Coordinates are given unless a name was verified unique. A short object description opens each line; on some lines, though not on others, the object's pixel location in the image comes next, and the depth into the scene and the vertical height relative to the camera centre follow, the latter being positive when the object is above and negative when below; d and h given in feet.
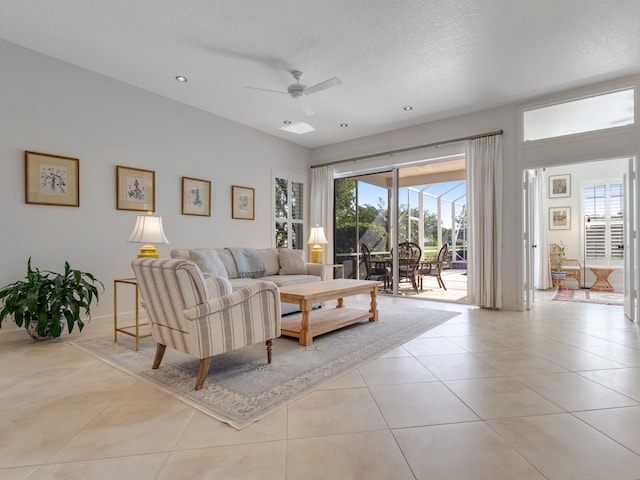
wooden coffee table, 10.89 -2.48
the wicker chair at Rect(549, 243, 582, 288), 23.68 -1.43
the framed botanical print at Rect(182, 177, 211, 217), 16.21 +2.15
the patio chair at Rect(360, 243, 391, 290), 21.36 -1.65
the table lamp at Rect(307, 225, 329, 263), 19.93 +0.06
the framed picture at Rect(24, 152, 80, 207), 11.67 +2.15
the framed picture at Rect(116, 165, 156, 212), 13.92 +2.17
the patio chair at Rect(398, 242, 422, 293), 20.76 -1.18
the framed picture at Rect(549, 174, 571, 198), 24.57 +4.01
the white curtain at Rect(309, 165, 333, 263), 22.56 +2.58
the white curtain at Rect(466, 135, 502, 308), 16.40 +1.06
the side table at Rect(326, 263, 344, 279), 22.90 -1.98
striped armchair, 7.52 -1.57
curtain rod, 16.76 +5.16
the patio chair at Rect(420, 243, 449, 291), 22.11 -1.55
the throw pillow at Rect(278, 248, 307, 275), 17.33 -1.01
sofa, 13.51 -1.08
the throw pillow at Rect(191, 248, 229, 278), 13.21 -0.78
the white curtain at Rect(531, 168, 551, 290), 23.40 +0.02
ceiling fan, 11.94 +5.52
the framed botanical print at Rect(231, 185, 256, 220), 18.52 +2.13
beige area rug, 6.96 -3.18
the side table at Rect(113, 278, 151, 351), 10.65 -2.87
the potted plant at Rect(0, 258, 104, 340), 10.32 -1.82
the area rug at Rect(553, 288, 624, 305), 18.49 -3.10
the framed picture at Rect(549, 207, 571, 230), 24.54 +1.71
